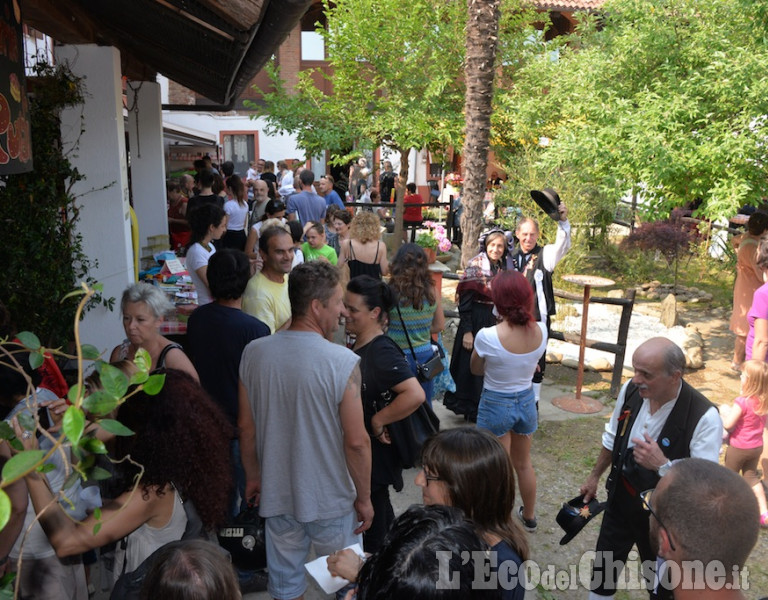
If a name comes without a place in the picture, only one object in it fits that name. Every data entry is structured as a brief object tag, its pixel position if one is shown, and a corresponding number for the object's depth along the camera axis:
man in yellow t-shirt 4.47
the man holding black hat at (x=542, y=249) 5.63
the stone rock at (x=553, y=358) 7.84
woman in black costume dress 5.56
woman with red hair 3.96
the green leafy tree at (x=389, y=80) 13.20
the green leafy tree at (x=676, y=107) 6.01
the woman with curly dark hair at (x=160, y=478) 2.15
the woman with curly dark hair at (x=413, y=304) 4.61
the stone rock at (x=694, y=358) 7.92
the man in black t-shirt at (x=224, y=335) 3.67
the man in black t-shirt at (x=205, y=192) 8.55
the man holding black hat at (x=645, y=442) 2.84
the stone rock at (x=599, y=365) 7.68
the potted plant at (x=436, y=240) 11.79
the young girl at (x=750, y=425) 4.34
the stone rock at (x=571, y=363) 7.79
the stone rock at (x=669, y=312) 9.66
